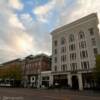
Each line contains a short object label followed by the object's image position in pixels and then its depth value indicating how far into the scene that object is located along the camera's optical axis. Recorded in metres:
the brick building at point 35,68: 44.87
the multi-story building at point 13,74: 46.75
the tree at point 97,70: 24.51
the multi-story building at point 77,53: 31.95
